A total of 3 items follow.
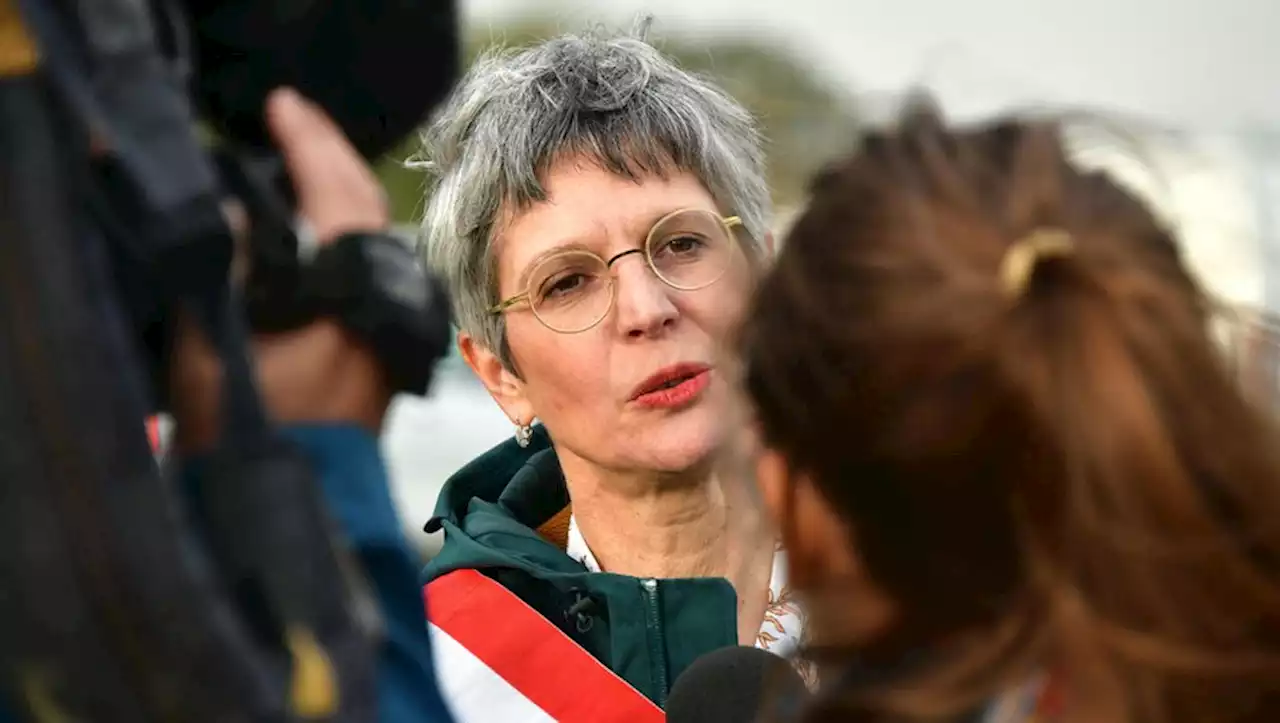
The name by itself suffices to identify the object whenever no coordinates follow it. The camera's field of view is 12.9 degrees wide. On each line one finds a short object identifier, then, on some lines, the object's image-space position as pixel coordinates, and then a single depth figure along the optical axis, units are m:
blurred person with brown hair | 2.63
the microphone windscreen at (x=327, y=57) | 2.70
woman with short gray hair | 3.14
